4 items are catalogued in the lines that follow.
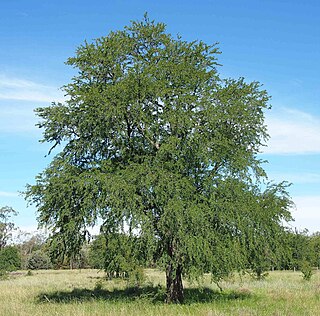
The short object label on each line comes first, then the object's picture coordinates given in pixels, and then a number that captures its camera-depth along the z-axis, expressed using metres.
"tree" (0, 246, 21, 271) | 49.38
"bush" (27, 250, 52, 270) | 83.78
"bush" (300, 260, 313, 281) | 34.50
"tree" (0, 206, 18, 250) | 82.88
